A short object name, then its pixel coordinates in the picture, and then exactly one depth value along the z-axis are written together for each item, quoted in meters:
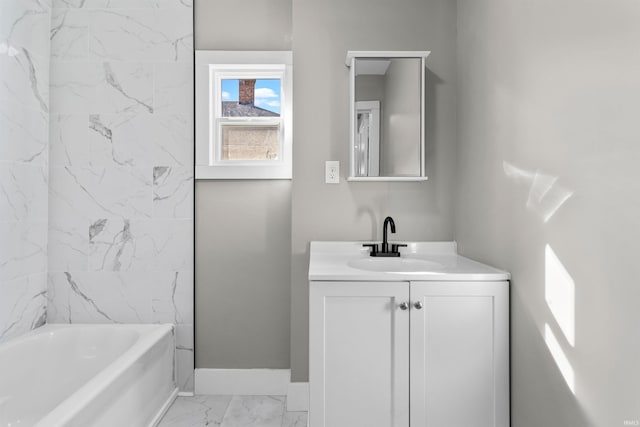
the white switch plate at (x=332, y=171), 2.08
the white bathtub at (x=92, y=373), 1.53
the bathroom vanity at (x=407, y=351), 1.47
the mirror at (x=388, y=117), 1.99
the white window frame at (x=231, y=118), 2.27
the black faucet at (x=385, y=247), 1.95
